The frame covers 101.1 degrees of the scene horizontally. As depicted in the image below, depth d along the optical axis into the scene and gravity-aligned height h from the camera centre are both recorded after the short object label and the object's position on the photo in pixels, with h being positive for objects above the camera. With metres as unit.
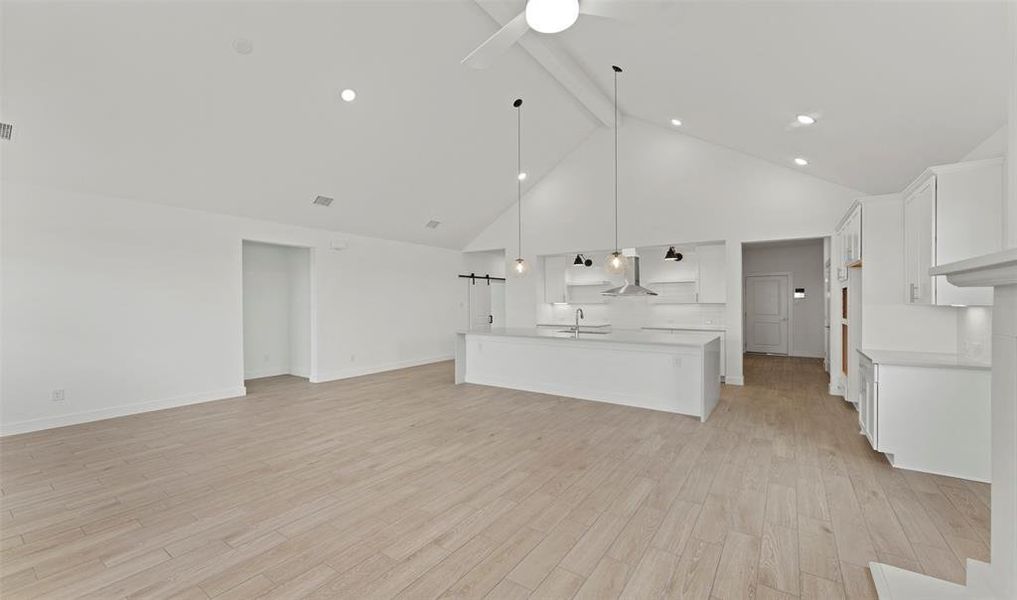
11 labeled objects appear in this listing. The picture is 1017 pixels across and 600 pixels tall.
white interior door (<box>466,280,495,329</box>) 10.46 -0.19
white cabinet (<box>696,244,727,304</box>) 7.27 +0.39
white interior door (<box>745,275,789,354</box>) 9.64 -0.42
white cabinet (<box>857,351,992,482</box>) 3.01 -0.92
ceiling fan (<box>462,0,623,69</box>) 2.30 +1.60
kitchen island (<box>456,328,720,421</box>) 4.84 -0.92
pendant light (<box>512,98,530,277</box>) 6.03 +2.46
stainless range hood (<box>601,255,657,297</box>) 5.58 +0.08
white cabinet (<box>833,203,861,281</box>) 4.57 +0.66
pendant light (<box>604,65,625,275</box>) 5.14 +0.40
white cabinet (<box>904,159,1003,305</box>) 2.97 +0.56
